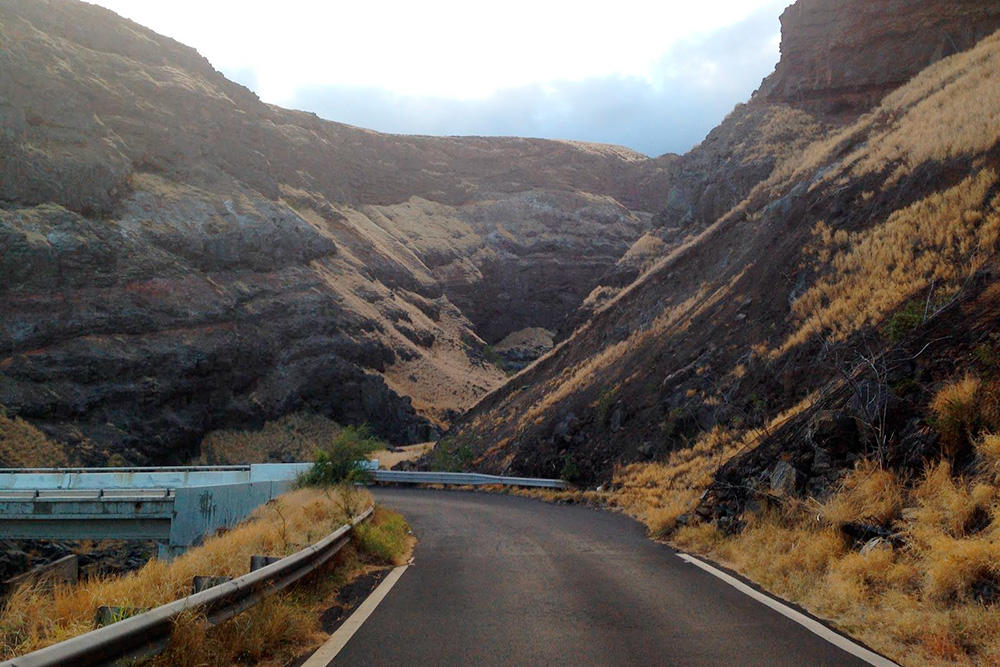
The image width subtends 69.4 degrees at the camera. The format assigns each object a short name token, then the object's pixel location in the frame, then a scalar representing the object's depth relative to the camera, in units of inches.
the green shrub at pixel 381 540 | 426.6
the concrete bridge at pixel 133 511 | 837.2
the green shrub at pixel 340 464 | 912.9
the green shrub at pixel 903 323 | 492.7
